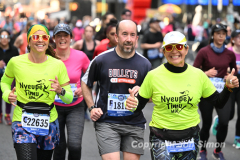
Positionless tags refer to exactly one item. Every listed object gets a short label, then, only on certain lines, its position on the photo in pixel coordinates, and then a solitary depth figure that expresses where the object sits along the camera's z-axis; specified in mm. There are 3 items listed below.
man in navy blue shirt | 8992
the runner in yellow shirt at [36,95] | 8469
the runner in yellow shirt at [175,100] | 7891
